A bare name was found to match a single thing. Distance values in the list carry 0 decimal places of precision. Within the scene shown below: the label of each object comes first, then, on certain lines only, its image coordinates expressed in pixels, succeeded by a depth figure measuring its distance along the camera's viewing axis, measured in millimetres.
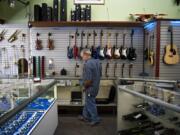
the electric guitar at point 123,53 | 4231
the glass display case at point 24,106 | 1644
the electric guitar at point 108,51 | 4222
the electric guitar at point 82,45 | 4296
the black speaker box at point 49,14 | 4091
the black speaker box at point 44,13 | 4085
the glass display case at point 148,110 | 1846
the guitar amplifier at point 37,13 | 4075
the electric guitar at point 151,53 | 3848
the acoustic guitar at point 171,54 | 3679
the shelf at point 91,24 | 4042
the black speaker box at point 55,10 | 4116
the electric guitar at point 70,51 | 4306
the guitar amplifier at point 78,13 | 4136
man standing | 3483
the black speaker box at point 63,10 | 4156
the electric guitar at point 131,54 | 4250
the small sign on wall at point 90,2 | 4393
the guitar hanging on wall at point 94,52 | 4250
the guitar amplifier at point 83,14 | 4159
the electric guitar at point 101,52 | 4229
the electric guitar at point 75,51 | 4294
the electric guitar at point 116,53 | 4222
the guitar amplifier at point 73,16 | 4164
